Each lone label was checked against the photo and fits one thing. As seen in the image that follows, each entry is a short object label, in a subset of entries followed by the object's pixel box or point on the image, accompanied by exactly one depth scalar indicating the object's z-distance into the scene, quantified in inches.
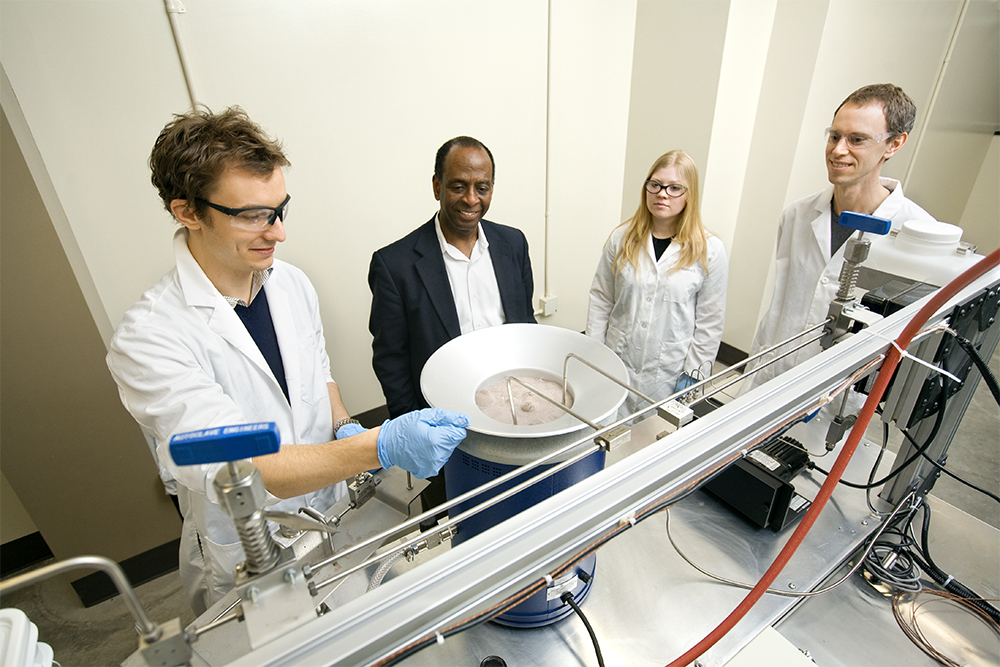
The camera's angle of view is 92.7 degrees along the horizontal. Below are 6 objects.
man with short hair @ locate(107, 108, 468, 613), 33.7
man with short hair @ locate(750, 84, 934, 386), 59.2
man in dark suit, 60.7
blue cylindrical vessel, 31.8
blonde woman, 71.2
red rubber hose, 26.9
